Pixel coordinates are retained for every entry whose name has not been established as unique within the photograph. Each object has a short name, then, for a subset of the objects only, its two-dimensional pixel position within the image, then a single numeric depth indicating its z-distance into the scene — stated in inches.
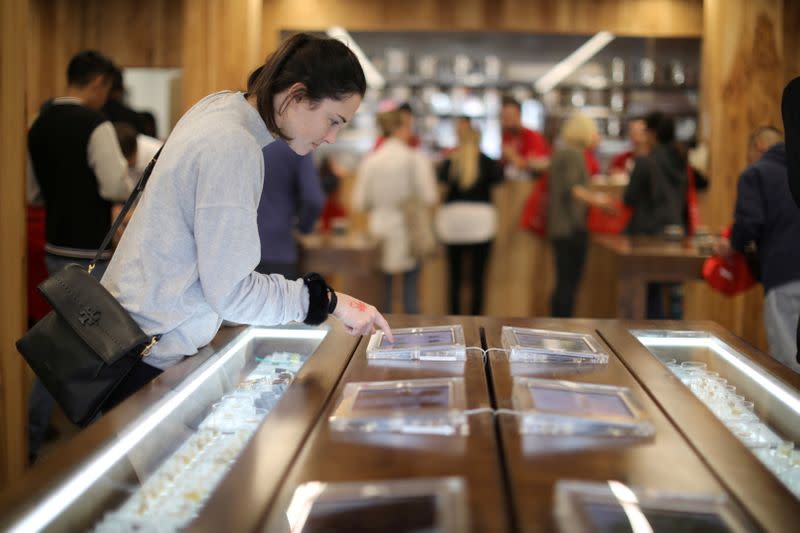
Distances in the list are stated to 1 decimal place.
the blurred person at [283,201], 183.3
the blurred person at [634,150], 260.4
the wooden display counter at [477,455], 50.9
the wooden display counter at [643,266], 212.2
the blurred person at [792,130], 99.7
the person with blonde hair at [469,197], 252.1
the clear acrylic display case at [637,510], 49.2
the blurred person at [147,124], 210.7
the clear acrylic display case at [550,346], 86.3
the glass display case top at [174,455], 50.3
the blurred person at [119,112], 198.1
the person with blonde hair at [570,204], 256.8
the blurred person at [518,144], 285.1
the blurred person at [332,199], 279.4
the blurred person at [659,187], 233.1
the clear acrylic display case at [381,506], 48.8
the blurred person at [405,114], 246.5
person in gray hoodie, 74.5
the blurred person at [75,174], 150.9
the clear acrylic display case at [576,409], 63.8
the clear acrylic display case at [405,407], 64.2
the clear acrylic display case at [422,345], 86.6
